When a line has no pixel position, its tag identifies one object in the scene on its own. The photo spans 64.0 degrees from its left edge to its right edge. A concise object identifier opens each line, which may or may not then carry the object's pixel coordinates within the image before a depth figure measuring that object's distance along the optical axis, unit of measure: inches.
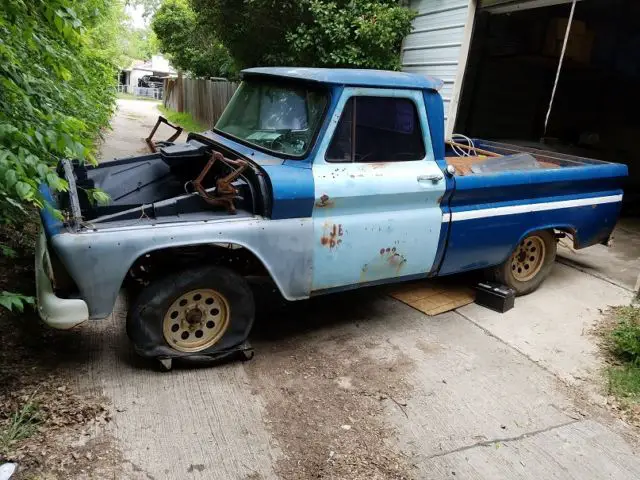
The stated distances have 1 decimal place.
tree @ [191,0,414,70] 329.1
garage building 395.5
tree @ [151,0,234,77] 736.3
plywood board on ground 190.9
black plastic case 190.2
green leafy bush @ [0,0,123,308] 92.3
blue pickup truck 125.3
